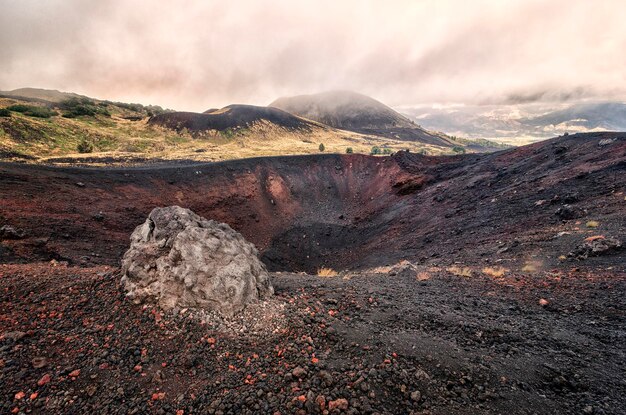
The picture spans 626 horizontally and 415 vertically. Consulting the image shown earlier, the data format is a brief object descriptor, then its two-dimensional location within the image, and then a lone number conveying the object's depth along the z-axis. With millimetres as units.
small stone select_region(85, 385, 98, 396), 4629
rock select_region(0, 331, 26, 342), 5410
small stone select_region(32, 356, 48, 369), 4973
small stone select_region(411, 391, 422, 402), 4789
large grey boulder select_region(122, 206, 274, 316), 6898
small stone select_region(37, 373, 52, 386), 4656
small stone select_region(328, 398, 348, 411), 4512
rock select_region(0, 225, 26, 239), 12461
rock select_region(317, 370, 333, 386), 4986
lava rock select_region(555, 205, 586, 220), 15336
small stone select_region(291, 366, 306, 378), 5117
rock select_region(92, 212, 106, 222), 19281
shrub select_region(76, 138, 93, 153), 42156
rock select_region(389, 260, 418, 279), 12211
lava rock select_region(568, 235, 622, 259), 10688
